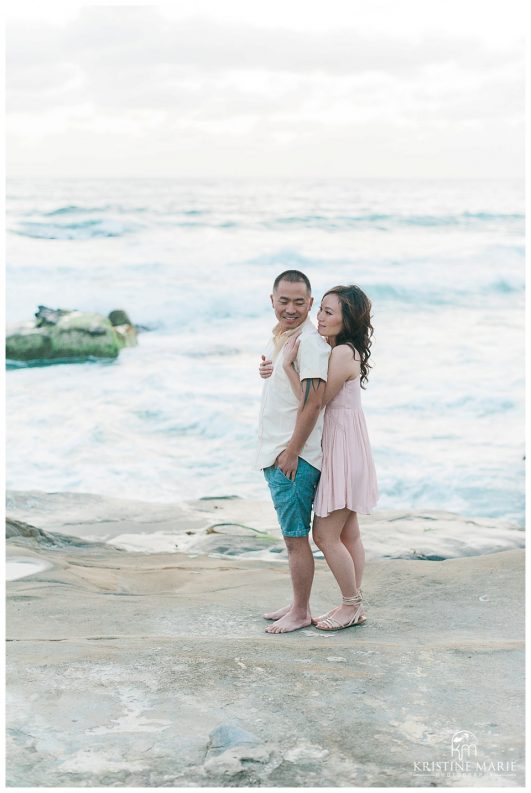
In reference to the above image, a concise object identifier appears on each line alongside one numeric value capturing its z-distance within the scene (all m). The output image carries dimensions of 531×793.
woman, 4.01
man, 3.95
